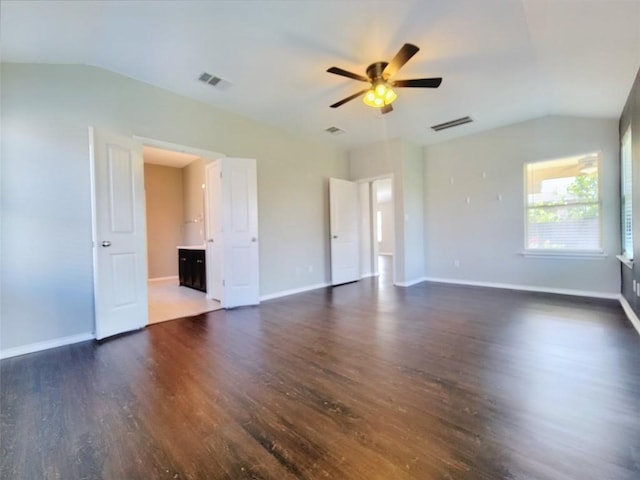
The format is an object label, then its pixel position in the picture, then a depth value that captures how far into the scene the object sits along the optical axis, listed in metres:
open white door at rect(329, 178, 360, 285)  5.82
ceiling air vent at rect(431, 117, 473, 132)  4.77
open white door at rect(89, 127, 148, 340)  3.03
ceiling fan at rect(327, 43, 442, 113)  2.72
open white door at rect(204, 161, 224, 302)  4.34
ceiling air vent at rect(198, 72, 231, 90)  3.40
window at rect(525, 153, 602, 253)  4.34
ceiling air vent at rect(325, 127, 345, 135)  5.15
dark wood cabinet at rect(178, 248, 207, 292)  5.39
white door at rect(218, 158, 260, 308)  4.24
